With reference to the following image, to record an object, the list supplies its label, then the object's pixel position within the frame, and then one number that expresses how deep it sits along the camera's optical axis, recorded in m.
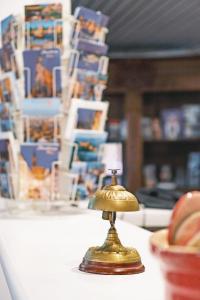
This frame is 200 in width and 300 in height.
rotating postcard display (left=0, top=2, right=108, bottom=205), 1.80
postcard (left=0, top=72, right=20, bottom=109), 1.84
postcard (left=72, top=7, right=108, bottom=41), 1.89
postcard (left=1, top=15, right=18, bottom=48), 1.84
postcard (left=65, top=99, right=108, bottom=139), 1.84
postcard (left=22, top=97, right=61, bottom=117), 1.81
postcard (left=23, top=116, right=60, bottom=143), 1.81
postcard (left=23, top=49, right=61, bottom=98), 1.81
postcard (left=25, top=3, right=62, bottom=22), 1.82
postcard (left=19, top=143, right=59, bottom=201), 1.79
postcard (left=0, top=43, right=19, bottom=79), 1.84
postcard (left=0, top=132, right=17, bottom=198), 1.82
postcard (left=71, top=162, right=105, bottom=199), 1.87
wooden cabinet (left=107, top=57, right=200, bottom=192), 4.84
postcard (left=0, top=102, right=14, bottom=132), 1.85
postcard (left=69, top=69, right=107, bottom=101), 1.86
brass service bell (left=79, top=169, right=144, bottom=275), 0.83
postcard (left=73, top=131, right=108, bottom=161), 1.87
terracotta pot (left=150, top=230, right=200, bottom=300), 0.40
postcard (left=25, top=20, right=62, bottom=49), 1.82
